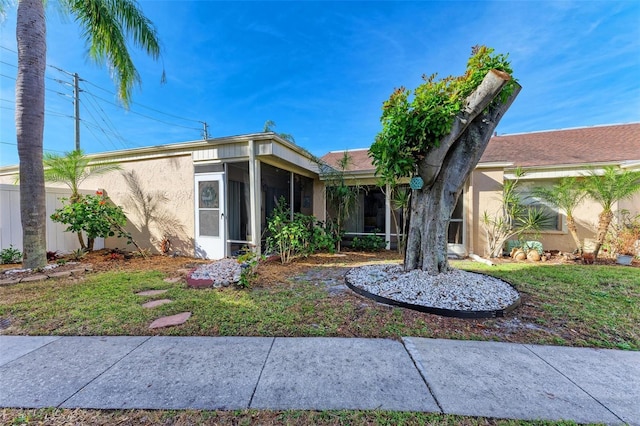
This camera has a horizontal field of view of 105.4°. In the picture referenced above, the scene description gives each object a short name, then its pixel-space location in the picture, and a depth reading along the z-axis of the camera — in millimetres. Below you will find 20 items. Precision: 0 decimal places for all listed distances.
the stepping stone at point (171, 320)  2965
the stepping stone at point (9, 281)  4353
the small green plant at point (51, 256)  6128
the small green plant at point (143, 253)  7055
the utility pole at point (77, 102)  14039
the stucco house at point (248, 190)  6484
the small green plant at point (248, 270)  4309
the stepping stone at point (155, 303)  3551
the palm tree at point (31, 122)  4820
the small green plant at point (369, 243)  8656
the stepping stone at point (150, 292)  4059
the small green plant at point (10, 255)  6023
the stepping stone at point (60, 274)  4850
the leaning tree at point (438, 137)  3562
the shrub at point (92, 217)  6359
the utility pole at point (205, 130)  25119
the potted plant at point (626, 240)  6590
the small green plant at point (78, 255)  6473
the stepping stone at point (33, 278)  4562
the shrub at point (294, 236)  6388
